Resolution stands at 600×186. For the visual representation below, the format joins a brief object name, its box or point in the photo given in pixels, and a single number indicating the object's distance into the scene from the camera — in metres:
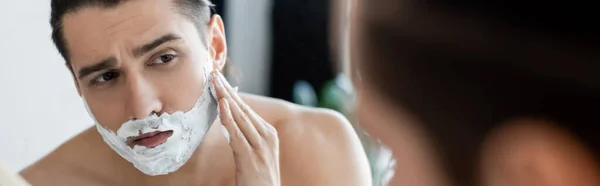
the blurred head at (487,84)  0.48
